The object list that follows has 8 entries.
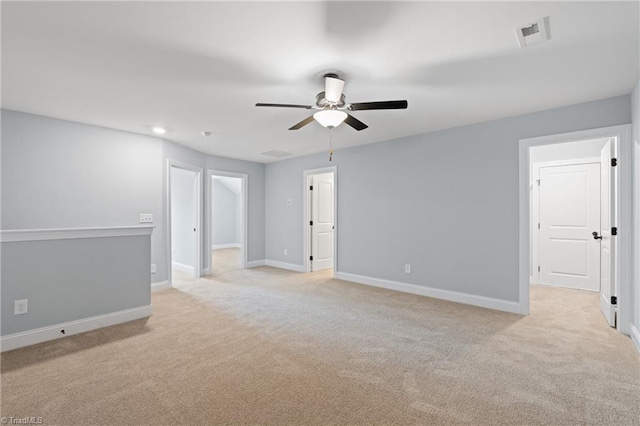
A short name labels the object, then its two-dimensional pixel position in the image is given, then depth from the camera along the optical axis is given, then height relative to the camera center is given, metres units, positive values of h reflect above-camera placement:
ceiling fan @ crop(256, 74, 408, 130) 2.42 +0.91
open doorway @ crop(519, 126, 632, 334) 3.32 -0.05
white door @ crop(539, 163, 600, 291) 4.77 -0.21
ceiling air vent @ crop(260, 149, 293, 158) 5.79 +1.19
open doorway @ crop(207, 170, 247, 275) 10.21 -0.10
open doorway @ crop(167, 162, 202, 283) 5.74 -0.16
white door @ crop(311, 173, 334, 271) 6.33 -0.18
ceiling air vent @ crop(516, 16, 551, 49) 1.89 +1.20
